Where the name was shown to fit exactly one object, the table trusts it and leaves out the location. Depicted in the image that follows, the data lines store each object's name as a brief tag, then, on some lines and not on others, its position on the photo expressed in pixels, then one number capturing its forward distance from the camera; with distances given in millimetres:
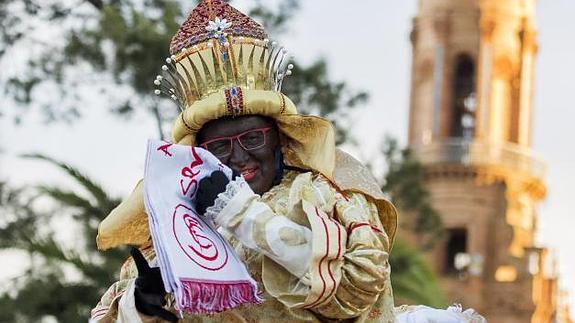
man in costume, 6094
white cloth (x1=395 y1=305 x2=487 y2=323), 7133
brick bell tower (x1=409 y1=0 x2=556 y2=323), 51438
